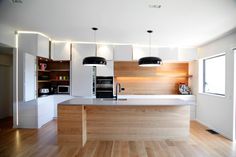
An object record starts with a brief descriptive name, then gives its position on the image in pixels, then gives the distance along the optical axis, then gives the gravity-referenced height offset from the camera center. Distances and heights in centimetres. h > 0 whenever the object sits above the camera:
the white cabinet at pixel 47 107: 488 -96
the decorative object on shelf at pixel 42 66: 550 +33
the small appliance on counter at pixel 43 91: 533 -48
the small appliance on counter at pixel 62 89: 591 -44
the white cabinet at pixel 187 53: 601 +84
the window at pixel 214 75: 478 +6
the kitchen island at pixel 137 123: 393 -107
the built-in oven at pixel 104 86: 586 -33
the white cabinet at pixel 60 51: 562 +84
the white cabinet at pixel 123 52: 585 +84
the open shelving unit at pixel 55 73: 595 +12
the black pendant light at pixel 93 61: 364 +33
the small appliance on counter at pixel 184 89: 617 -46
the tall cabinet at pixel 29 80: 459 -10
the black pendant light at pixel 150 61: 372 +34
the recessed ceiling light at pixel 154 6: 277 +116
